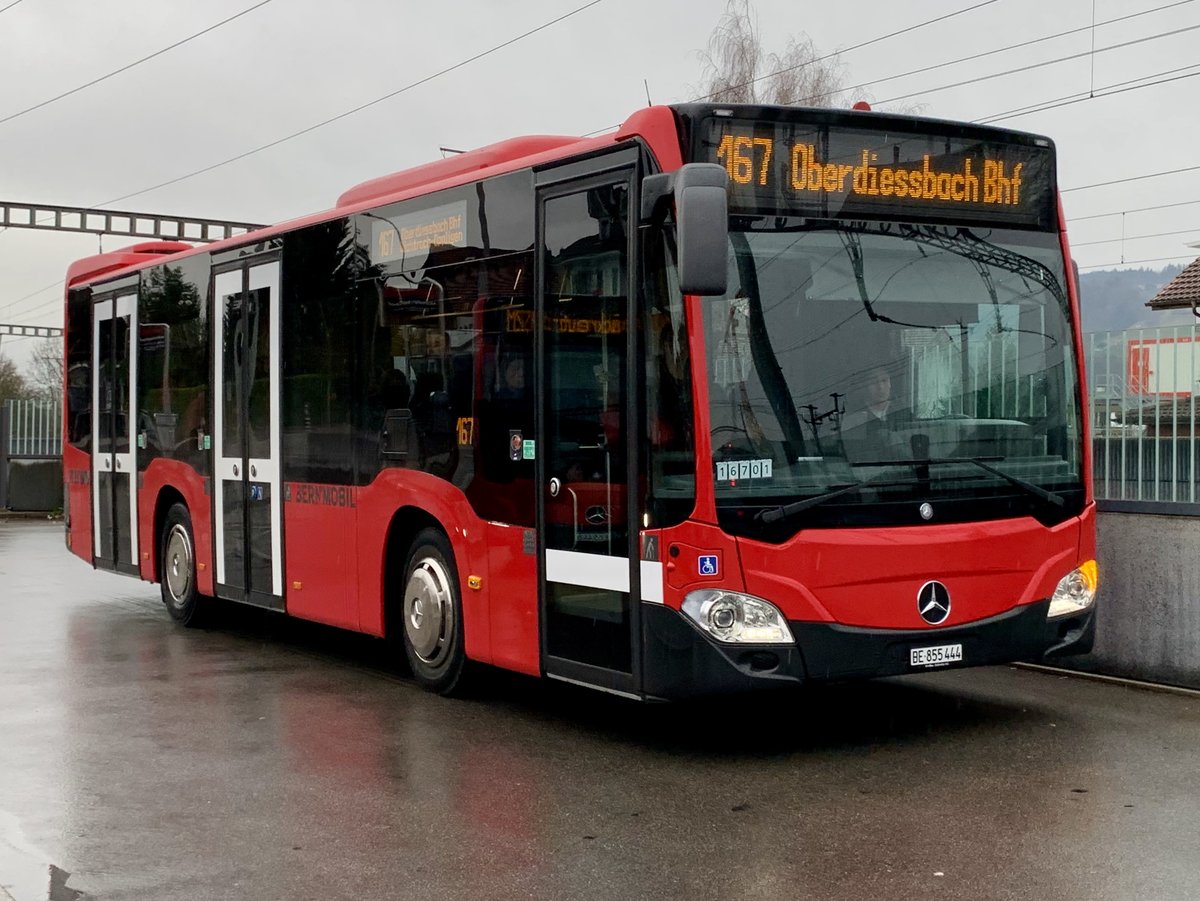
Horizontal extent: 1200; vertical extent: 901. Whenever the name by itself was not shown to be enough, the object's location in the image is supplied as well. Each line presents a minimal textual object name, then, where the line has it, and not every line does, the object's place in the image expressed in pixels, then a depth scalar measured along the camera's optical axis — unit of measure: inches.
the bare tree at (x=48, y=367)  3922.2
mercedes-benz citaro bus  296.0
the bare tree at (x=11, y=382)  3533.5
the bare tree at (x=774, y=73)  1820.9
